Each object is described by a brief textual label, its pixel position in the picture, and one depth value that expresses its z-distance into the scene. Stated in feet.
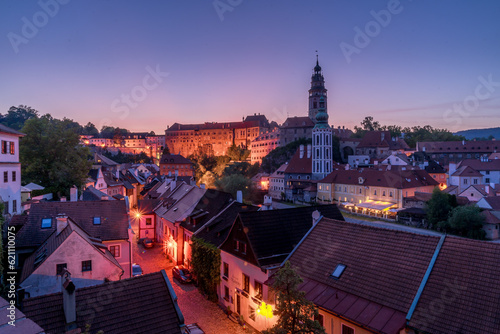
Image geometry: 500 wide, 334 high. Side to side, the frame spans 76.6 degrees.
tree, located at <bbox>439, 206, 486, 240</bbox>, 131.95
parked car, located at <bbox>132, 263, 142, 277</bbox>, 71.34
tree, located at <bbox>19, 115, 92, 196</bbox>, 113.39
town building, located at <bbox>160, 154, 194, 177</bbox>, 334.65
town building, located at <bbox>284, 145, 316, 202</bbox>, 240.94
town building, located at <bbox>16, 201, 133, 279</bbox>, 57.88
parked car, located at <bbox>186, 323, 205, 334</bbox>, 49.30
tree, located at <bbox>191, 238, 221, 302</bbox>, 64.85
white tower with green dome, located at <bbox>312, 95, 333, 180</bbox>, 266.57
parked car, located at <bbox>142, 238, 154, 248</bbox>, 102.39
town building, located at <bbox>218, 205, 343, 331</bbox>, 51.26
